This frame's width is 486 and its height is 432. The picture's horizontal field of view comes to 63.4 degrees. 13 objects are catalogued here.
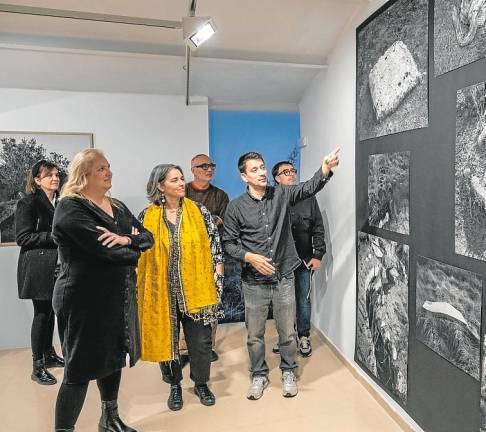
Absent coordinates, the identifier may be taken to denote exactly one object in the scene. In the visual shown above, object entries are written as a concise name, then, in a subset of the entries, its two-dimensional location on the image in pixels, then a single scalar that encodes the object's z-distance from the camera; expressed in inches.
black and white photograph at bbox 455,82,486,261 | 58.9
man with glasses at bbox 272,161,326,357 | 118.4
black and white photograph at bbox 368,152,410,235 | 78.5
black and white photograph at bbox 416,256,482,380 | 61.6
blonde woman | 65.7
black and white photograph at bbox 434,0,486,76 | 58.6
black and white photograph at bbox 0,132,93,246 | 123.7
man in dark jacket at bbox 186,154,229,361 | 120.3
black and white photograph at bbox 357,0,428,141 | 72.8
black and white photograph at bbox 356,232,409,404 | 81.0
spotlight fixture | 82.0
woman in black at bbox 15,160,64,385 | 100.7
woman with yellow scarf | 87.7
